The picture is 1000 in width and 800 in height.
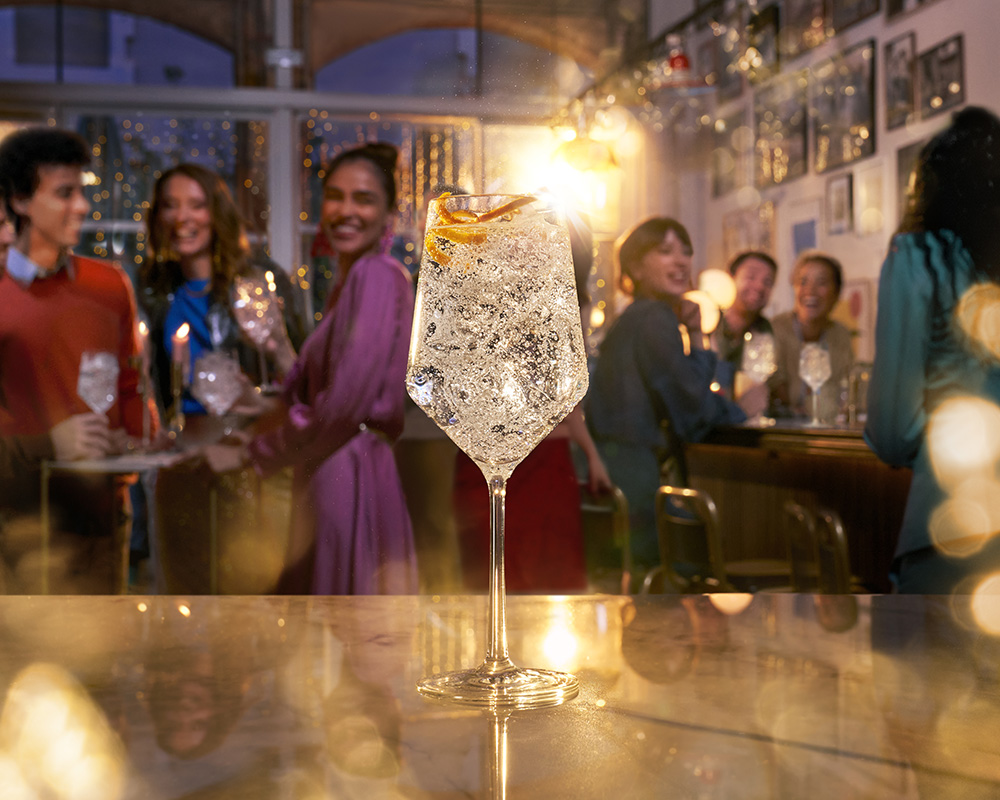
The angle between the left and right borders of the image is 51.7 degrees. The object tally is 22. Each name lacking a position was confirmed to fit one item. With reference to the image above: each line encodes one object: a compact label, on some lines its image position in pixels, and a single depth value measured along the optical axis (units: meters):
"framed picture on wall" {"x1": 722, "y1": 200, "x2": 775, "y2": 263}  5.36
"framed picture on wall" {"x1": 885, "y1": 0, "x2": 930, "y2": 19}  4.16
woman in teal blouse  1.75
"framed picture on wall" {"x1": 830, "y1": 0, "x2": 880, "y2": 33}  4.49
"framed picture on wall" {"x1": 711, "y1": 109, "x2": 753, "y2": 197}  5.58
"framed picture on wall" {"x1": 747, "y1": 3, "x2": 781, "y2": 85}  5.16
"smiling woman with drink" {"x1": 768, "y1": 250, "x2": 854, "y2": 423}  3.51
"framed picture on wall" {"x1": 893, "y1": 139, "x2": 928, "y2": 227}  4.20
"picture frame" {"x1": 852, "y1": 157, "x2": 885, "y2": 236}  4.47
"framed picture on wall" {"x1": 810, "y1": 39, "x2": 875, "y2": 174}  4.53
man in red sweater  2.08
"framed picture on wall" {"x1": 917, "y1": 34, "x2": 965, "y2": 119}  3.88
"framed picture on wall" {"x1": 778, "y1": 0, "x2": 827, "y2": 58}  4.84
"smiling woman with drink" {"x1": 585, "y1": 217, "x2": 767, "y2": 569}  2.83
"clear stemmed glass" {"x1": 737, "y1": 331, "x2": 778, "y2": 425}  3.70
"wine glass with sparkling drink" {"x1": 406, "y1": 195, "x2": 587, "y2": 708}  0.47
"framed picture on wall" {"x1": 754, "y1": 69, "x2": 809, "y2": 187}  5.06
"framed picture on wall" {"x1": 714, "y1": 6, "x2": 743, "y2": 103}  5.50
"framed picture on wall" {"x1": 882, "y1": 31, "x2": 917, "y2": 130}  4.20
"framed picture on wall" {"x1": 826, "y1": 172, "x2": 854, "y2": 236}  4.69
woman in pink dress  1.70
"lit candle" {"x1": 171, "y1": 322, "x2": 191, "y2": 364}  2.34
